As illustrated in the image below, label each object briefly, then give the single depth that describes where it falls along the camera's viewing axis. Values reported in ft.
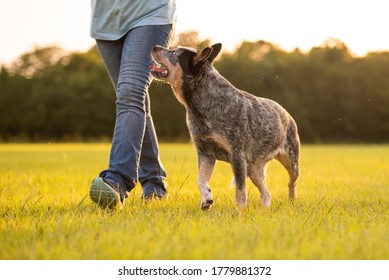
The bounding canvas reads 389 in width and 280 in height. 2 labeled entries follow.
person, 31.65
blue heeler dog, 32.94
